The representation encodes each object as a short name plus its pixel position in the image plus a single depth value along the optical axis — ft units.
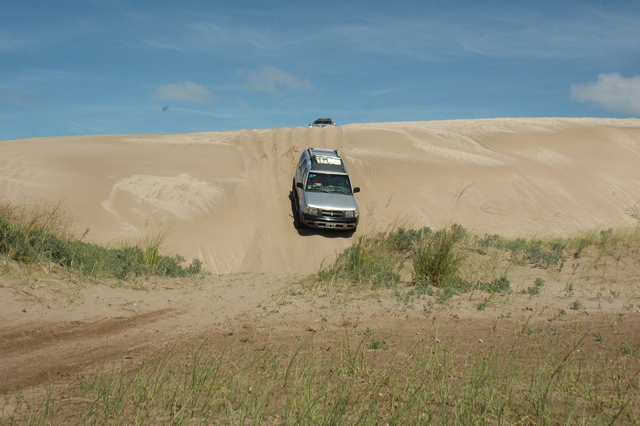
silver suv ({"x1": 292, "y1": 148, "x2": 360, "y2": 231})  56.24
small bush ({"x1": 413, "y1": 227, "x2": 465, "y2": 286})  30.37
